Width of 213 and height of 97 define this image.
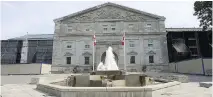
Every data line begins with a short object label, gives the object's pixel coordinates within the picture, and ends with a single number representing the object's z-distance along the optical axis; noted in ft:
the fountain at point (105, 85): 25.34
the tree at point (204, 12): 88.70
